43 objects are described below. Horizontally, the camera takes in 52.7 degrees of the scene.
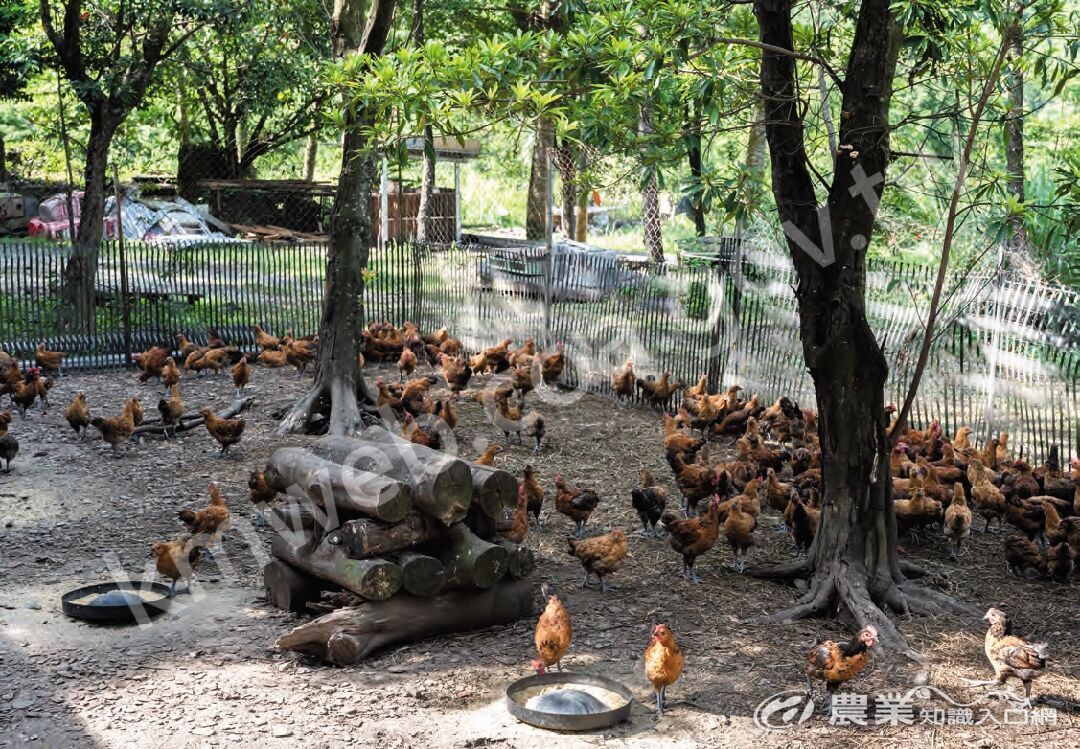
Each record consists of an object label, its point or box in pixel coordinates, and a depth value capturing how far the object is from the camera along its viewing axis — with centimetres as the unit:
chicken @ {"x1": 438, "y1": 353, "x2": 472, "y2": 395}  1417
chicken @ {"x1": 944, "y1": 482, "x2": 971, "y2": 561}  858
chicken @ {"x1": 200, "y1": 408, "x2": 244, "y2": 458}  1113
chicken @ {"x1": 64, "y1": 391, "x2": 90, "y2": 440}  1165
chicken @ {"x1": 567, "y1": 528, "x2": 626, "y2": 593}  763
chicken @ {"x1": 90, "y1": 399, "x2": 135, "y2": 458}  1117
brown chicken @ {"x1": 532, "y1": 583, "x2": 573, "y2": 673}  601
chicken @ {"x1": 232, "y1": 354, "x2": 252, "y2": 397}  1383
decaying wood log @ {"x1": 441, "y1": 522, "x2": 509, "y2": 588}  676
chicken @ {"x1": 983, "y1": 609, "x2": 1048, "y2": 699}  580
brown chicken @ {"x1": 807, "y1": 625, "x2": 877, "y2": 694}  575
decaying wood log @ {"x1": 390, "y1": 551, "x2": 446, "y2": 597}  660
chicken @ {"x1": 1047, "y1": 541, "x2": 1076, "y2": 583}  798
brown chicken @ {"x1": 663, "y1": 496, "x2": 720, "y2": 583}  789
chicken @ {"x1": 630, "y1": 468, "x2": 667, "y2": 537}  902
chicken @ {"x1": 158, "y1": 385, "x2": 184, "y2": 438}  1196
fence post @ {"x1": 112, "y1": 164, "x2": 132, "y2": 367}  1580
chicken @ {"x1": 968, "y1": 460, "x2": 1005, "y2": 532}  906
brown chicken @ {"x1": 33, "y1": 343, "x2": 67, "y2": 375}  1465
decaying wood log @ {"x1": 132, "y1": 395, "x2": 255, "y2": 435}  1205
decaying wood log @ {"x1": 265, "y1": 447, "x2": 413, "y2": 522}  656
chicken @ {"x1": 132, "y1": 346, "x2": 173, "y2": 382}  1477
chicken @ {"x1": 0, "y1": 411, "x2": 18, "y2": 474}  1042
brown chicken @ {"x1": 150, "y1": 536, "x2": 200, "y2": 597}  742
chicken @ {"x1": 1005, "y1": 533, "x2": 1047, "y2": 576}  809
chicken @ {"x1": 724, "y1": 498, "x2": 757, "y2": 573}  816
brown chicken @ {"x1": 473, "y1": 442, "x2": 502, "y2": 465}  991
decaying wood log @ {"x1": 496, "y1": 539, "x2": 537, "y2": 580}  706
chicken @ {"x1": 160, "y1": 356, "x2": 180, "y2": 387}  1390
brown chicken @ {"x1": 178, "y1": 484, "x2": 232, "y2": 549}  812
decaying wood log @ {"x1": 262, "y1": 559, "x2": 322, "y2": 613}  721
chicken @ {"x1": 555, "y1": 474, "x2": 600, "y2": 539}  886
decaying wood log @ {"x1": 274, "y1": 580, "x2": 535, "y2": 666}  643
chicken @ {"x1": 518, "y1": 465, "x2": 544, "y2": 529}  908
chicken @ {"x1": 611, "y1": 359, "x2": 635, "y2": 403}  1420
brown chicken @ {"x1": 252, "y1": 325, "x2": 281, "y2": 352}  1647
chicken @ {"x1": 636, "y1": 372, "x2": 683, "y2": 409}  1365
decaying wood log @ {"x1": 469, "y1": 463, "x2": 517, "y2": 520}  703
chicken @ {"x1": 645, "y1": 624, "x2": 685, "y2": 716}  563
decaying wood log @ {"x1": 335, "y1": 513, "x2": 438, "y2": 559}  656
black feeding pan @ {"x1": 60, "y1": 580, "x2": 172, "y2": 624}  700
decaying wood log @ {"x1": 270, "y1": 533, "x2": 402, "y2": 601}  647
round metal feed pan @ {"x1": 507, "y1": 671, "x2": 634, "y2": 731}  558
